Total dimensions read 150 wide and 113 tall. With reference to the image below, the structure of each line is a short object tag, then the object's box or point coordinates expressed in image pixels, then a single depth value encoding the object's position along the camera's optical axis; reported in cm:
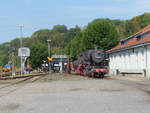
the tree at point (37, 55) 12300
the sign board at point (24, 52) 6850
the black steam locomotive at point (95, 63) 4188
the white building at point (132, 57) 3925
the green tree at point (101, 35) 6831
